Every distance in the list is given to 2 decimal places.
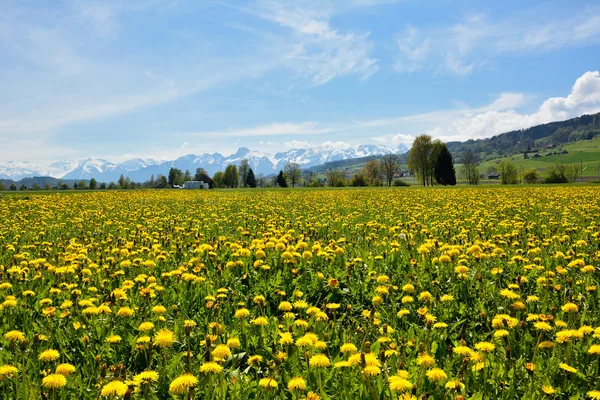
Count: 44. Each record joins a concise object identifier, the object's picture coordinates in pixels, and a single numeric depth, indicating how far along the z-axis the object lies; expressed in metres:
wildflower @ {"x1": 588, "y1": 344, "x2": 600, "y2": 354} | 2.95
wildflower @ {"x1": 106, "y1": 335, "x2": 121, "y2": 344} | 3.45
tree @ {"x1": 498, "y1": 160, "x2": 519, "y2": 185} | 111.50
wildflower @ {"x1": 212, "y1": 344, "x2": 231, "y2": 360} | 2.79
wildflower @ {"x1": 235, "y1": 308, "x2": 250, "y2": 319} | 3.75
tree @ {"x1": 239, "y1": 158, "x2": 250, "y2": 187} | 168.25
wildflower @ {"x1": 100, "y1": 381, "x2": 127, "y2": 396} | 2.35
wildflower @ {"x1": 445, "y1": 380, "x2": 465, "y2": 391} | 2.61
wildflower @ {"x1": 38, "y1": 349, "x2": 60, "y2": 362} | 2.91
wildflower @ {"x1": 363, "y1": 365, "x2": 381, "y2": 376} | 2.55
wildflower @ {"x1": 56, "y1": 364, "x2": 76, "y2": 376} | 2.65
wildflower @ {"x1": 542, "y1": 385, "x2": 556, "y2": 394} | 2.60
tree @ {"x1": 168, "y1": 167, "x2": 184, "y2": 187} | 169.62
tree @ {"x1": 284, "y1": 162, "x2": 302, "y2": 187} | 163.88
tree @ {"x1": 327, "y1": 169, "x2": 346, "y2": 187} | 120.69
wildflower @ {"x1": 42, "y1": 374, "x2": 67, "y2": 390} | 2.49
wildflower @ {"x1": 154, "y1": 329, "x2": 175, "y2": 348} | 3.02
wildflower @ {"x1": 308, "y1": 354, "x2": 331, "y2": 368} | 2.76
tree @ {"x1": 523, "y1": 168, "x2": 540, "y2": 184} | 114.62
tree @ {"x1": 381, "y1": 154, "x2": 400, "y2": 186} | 120.62
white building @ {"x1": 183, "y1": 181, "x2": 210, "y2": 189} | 98.69
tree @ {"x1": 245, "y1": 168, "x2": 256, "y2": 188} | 152.12
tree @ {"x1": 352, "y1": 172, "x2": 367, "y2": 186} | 110.03
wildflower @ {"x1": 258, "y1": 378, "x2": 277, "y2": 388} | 2.62
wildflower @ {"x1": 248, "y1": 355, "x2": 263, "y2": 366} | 3.03
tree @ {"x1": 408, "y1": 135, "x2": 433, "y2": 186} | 93.75
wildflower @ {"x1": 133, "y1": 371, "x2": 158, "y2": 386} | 2.63
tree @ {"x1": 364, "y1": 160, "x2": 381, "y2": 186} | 130.12
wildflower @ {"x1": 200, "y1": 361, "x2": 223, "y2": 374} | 2.57
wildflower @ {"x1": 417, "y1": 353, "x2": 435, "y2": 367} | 2.76
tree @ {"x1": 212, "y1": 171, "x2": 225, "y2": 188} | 160.88
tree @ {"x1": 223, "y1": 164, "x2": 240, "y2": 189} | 155.12
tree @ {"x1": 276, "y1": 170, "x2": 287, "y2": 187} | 129.68
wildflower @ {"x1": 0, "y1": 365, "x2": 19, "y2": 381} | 2.66
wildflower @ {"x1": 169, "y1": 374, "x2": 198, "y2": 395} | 2.38
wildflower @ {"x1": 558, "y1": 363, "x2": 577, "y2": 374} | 2.79
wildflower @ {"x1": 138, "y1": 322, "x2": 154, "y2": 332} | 3.31
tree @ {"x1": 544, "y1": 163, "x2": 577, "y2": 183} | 94.69
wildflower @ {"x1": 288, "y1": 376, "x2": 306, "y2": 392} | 2.48
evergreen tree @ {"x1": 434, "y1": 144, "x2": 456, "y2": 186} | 92.44
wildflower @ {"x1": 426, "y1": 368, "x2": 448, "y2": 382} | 2.67
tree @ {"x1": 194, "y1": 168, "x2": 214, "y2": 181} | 149.62
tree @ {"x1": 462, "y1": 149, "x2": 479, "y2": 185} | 115.70
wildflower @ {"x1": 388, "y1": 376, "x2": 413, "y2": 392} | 2.41
